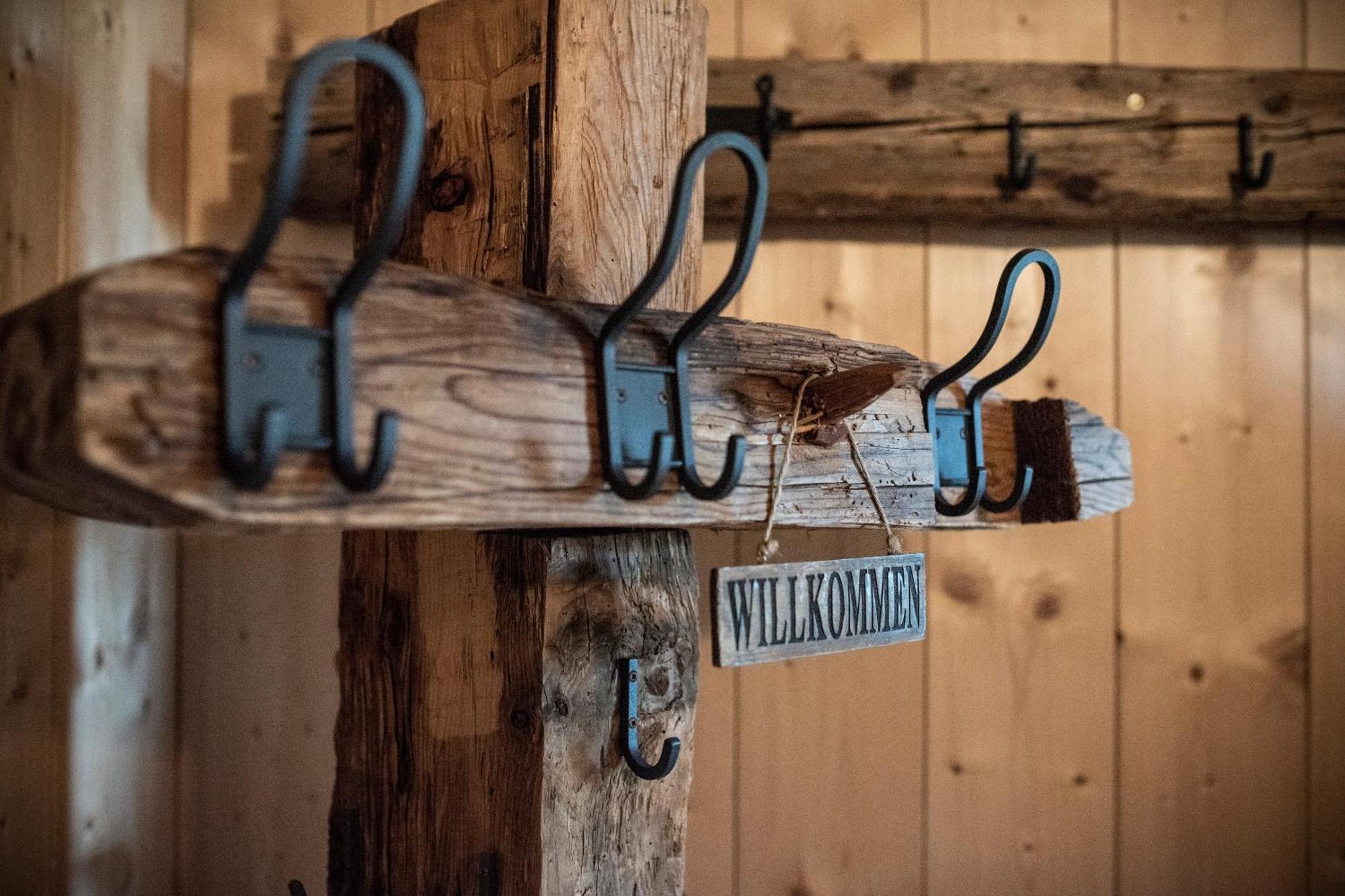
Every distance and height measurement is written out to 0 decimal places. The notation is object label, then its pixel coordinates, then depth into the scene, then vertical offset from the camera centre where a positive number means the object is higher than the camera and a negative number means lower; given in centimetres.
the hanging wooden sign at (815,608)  52 -9
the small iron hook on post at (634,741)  63 -19
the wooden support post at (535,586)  61 -9
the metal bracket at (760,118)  105 +39
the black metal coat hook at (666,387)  48 +4
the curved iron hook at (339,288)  38 +8
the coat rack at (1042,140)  107 +38
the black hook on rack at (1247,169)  108 +35
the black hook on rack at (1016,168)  107 +34
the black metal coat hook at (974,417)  65 +4
